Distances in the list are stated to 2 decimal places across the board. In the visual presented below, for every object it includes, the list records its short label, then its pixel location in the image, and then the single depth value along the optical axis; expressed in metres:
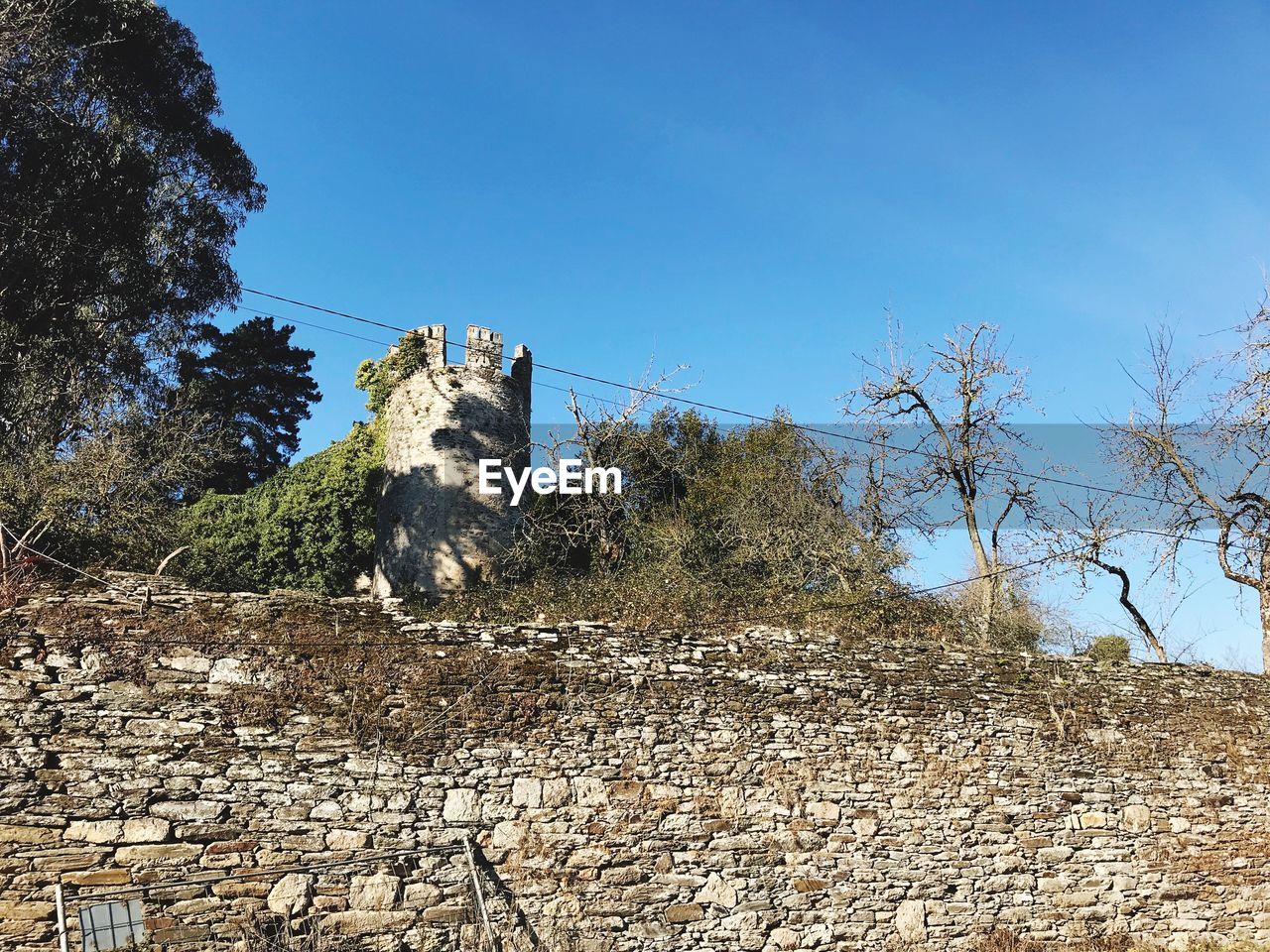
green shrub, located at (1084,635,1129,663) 15.66
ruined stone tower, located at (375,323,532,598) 16.30
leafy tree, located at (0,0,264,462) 14.27
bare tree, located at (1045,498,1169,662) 15.75
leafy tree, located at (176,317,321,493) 24.89
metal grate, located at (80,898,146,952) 7.41
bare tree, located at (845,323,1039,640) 16.78
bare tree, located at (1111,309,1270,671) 14.45
